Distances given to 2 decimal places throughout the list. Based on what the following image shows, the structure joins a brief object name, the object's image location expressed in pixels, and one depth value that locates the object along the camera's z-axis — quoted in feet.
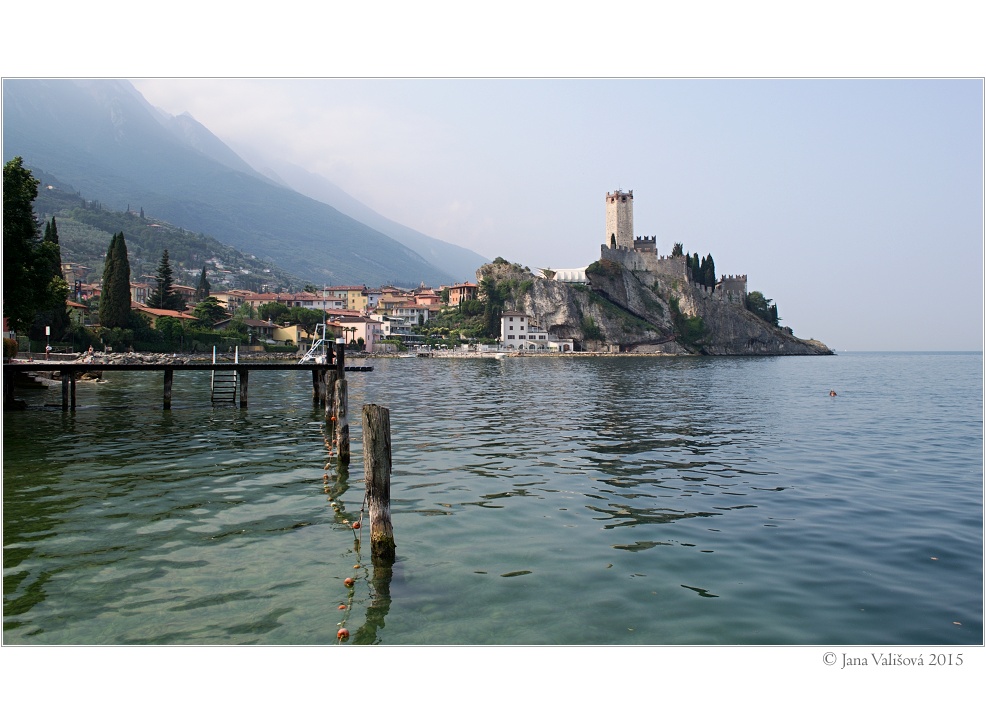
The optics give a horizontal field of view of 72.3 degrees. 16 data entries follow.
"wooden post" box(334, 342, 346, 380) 104.12
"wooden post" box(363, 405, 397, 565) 34.96
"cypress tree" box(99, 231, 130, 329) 269.03
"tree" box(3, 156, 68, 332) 88.12
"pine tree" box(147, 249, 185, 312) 361.51
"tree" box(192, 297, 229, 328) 359.50
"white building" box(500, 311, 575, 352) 512.18
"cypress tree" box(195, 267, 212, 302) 489.26
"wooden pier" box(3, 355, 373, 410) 99.04
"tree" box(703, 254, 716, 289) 640.99
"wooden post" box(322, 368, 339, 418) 92.02
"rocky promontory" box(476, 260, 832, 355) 545.85
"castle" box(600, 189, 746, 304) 616.39
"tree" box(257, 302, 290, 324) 420.36
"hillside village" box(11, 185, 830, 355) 450.71
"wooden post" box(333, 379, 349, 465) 60.49
